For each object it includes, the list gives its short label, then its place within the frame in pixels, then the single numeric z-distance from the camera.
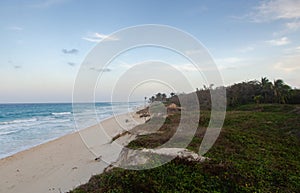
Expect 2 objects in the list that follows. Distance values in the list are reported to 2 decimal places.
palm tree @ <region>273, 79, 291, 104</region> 22.96
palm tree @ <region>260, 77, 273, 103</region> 24.43
